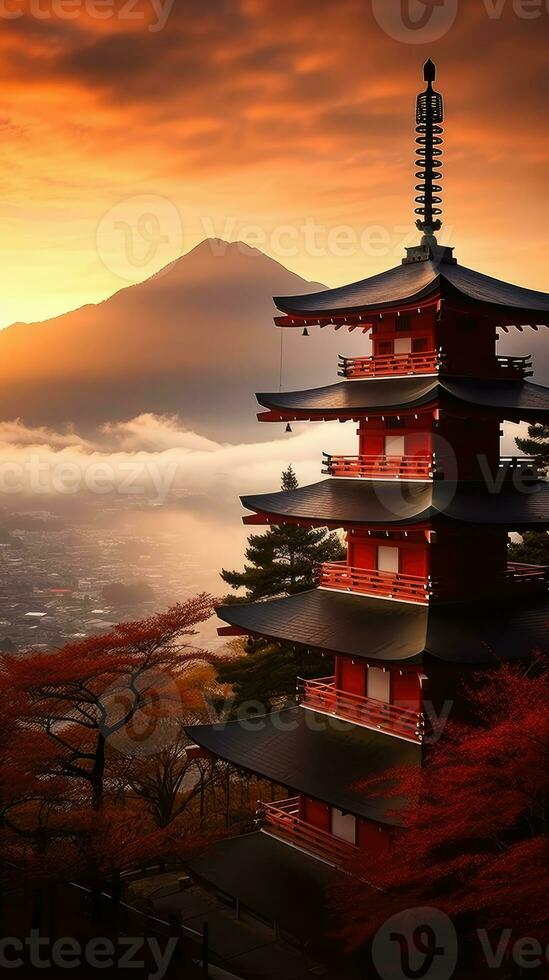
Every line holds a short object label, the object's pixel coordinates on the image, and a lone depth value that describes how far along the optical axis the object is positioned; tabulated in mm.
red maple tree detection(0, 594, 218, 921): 20469
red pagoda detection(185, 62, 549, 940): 18375
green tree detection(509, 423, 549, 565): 35938
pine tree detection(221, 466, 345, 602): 35219
